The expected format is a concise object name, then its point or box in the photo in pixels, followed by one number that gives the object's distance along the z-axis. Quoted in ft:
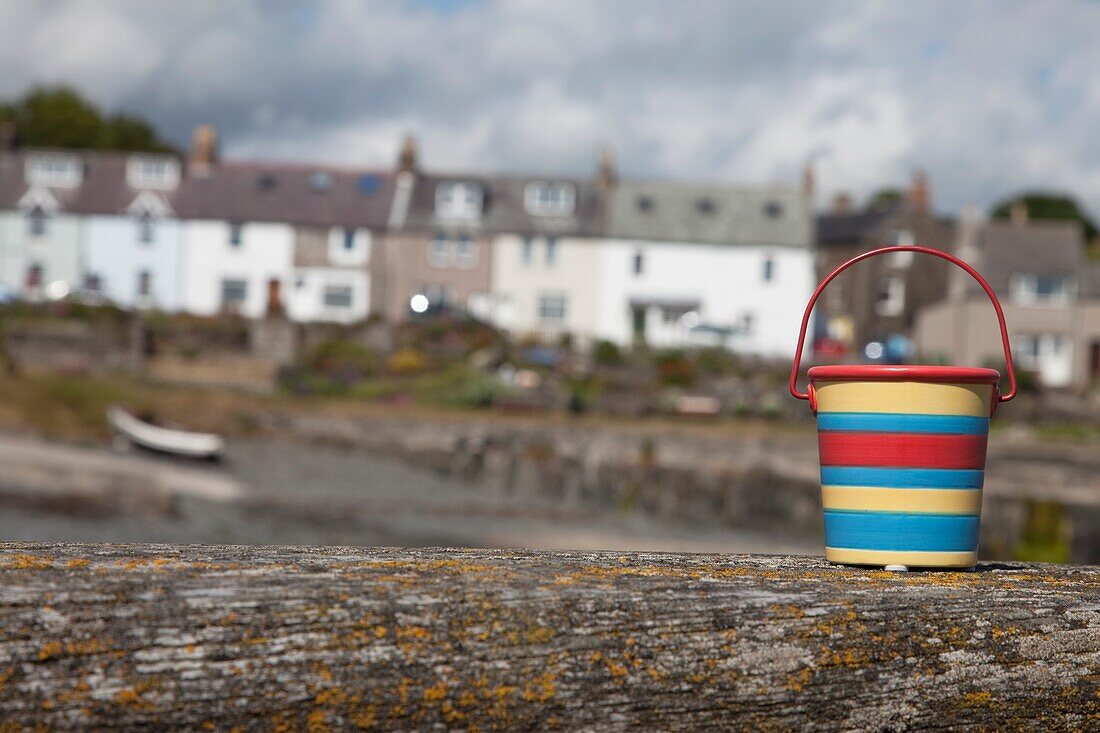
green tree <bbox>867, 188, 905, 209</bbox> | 375.25
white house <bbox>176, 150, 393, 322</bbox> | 194.39
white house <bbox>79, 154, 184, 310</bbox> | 194.70
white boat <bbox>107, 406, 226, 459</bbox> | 110.73
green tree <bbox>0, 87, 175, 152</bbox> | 281.95
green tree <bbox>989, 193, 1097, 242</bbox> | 364.17
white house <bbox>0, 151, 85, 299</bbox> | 195.72
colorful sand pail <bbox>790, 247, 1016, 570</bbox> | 9.32
